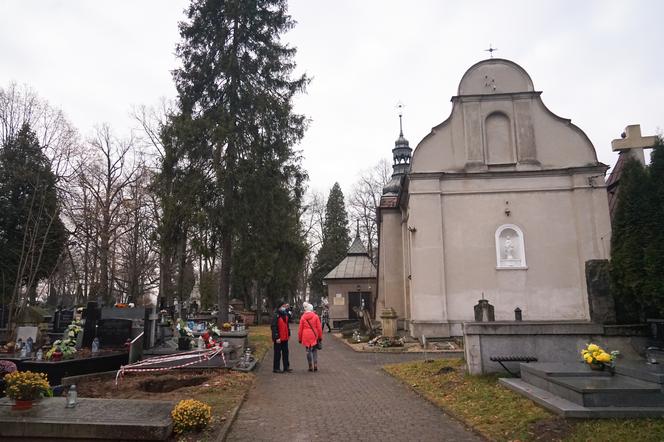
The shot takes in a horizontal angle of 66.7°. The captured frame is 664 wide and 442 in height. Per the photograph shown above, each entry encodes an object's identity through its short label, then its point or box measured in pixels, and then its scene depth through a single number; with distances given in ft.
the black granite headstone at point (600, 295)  31.63
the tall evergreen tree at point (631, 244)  30.01
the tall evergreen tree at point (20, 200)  84.43
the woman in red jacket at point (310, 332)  40.86
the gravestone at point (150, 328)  41.98
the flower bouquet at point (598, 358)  24.59
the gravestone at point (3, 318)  64.17
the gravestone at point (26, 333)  46.85
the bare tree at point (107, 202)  89.15
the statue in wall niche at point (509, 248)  61.52
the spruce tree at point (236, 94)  66.28
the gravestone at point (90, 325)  40.96
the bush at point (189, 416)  19.76
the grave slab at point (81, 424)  17.94
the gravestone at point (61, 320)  56.03
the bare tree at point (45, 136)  86.58
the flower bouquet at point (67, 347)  34.42
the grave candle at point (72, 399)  19.95
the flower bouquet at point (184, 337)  42.98
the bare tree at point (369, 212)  164.45
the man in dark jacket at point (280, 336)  40.78
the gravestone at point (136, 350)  36.17
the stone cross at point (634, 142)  42.11
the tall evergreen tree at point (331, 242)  179.01
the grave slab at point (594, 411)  20.24
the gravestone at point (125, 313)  46.35
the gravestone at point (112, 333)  40.70
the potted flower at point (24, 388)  19.21
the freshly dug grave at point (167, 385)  28.60
